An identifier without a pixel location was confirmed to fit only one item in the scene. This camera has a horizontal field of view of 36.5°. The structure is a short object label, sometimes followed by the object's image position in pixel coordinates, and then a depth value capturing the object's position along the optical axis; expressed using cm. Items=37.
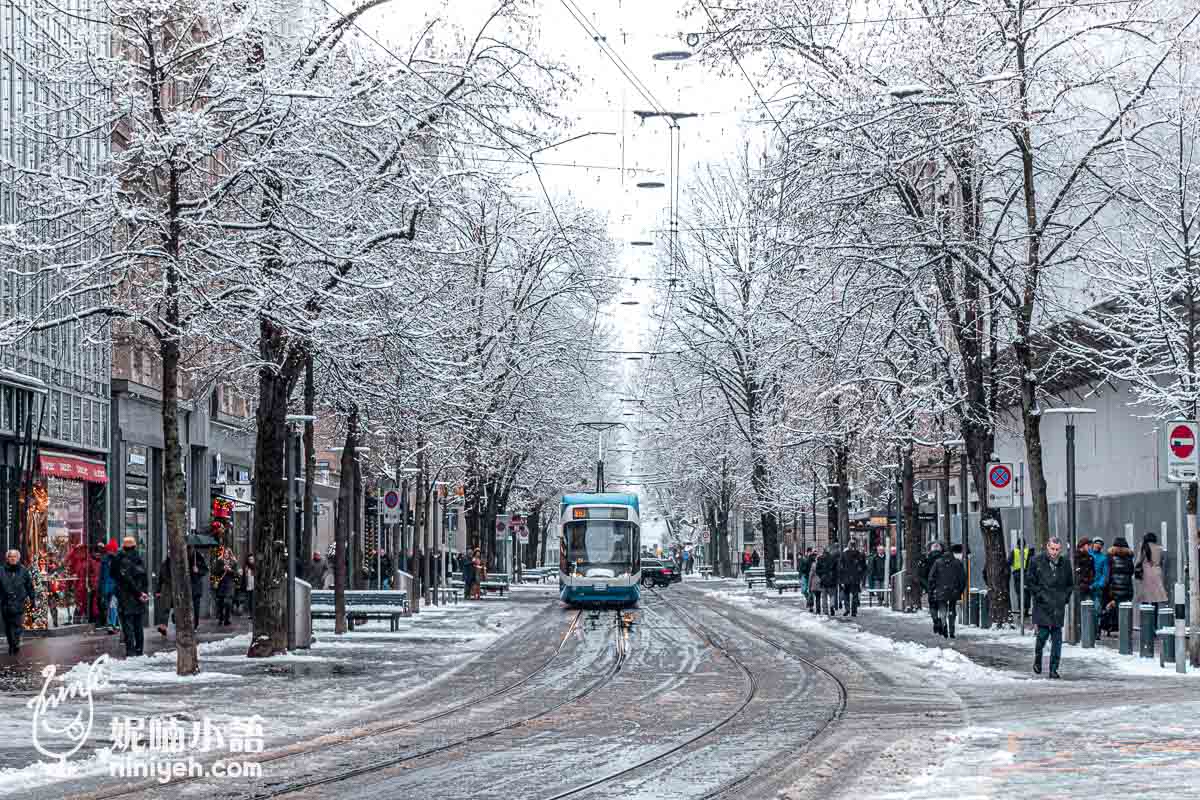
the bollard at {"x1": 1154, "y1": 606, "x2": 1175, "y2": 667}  2462
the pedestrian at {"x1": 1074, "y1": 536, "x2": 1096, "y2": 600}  3136
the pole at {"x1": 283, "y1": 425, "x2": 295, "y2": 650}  2731
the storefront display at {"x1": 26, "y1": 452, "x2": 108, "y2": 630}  3306
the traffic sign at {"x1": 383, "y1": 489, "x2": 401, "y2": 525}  4225
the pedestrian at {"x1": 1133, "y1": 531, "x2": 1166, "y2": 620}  3067
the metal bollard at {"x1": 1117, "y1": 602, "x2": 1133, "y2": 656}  2647
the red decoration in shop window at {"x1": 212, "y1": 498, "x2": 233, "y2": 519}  4713
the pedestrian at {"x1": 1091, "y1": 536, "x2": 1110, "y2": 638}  3181
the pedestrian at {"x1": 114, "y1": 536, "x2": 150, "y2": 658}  2634
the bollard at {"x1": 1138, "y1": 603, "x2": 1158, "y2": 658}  2577
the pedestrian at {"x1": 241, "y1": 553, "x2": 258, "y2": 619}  4405
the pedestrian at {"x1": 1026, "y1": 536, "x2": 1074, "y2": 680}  2277
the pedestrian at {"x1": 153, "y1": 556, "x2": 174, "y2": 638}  3290
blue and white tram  5038
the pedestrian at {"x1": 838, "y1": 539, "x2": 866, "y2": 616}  4209
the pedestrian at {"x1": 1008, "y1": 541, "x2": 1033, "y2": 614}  3614
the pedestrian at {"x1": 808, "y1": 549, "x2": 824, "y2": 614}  4544
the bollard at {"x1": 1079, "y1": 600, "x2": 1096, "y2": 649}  2850
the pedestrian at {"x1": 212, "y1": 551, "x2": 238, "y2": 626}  3856
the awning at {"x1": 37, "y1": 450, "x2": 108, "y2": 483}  3322
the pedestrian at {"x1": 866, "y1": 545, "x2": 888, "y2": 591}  5884
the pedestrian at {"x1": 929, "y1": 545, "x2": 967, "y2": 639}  3203
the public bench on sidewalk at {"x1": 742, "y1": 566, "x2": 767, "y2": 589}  7350
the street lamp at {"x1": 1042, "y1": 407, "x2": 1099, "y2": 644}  2970
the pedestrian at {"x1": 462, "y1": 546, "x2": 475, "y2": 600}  5941
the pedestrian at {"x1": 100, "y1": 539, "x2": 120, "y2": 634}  3111
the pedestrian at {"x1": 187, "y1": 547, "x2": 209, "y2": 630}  3445
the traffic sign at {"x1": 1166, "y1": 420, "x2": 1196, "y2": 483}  2352
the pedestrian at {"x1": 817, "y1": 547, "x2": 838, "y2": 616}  4412
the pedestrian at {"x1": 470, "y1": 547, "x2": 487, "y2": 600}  5941
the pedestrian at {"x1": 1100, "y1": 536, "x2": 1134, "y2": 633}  3170
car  8681
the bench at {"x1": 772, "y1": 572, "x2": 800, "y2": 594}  6625
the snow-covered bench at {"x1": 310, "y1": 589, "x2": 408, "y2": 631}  3581
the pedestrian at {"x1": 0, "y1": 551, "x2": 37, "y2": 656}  2692
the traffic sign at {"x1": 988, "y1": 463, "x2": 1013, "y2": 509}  3231
